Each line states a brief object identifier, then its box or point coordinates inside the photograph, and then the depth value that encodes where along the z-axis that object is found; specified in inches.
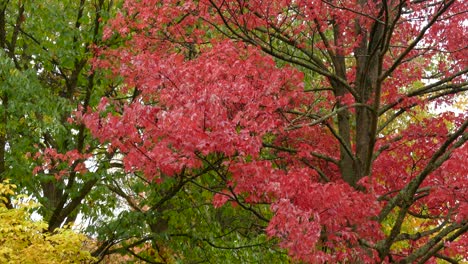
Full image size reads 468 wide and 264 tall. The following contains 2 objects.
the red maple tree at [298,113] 297.0
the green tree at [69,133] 415.2
